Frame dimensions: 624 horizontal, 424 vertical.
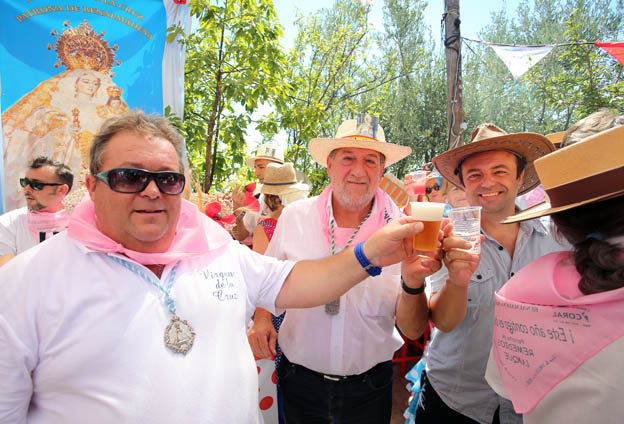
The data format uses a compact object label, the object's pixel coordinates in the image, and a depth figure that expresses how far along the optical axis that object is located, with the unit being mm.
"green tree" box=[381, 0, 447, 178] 14406
